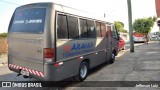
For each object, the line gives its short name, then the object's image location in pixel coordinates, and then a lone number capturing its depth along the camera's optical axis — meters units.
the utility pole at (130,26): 11.44
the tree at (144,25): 27.86
